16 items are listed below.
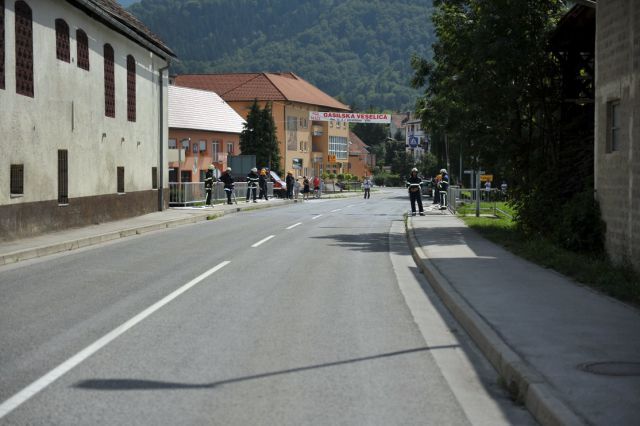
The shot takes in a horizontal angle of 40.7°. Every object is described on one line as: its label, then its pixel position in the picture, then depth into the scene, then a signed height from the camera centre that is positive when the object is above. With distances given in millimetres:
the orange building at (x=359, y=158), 154850 +3812
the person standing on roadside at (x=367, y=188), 71875 -859
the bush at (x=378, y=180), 144875 -381
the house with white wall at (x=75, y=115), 20094 +1780
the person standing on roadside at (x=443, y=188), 37656 -448
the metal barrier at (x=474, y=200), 34781 -928
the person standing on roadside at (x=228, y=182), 42469 -223
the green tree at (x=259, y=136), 82938 +4014
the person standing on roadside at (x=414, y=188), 33656 -398
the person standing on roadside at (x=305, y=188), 64644 -778
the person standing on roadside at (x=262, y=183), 51062 -323
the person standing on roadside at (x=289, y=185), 56338 -486
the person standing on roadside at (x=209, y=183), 39094 -258
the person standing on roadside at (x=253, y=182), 47438 -248
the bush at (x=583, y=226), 16062 -906
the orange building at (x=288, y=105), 106625 +9386
